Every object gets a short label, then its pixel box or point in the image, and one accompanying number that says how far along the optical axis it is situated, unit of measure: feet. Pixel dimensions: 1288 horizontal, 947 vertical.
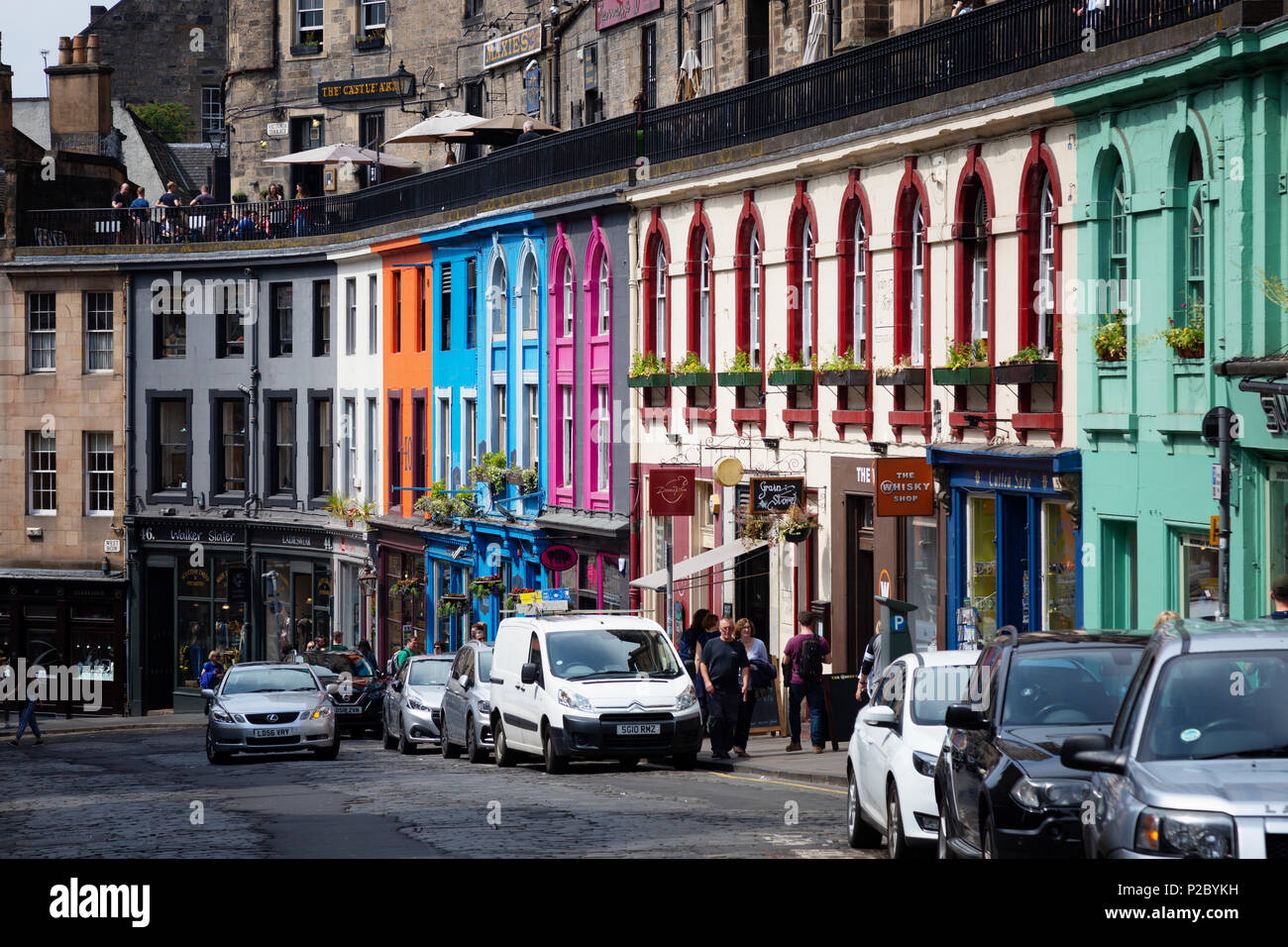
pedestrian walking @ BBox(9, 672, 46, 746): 135.64
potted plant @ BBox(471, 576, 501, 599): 143.64
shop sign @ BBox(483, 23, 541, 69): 176.55
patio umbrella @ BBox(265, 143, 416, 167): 172.14
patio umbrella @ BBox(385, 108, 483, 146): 155.33
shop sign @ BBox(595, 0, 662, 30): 152.56
